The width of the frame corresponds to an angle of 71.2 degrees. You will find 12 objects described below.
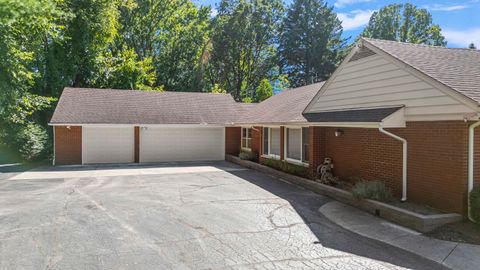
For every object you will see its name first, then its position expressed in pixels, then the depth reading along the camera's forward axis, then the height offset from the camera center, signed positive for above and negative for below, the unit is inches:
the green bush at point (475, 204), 260.7 -57.1
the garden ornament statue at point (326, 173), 417.1 -54.9
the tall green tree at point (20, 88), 653.9 +88.4
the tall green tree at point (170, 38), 1279.5 +367.1
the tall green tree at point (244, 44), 1348.4 +358.7
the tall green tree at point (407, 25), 1533.0 +489.4
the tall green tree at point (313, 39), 1386.6 +384.3
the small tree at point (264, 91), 1231.4 +146.5
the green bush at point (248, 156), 673.2 -51.5
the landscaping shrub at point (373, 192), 321.1 -59.1
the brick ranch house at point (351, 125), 286.0 +6.8
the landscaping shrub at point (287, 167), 481.6 -56.9
